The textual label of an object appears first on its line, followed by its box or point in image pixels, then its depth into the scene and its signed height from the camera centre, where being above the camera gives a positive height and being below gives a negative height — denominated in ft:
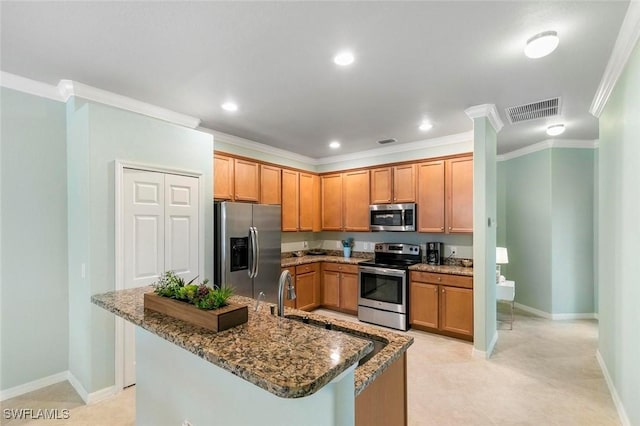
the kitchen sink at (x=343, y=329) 5.16 -2.19
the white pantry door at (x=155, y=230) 8.92 -0.57
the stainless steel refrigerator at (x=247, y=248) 11.27 -1.44
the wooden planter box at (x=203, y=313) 4.15 -1.51
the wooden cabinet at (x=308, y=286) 15.55 -4.02
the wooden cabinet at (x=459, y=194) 13.28 +0.77
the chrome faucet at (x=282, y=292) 5.28 -1.44
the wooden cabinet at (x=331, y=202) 17.67 +0.59
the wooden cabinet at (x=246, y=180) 13.71 +1.49
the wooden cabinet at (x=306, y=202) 17.24 +0.58
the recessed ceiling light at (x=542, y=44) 6.33 +3.61
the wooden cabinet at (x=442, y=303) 12.26 -3.98
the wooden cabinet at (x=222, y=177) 12.74 +1.51
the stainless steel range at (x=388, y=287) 13.70 -3.62
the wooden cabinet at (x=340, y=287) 15.77 -4.09
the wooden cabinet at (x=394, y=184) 14.96 +1.41
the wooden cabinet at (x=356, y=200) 16.53 +0.64
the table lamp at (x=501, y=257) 14.97 -2.33
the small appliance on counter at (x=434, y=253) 14.60 -2.06
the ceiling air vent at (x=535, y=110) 10.12 +3.62
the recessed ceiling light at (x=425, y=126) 12.19 +3.58
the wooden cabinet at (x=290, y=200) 16.17 +0.64
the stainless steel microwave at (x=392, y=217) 14.71 -0.29
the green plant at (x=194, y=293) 4.48 -1.33
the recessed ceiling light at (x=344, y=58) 7.17 +3.77
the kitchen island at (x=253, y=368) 3.04 -2.03
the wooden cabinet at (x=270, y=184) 15.01 +1.43
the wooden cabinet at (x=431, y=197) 14.02 +0.69
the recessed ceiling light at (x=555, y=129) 12.46 +3.47
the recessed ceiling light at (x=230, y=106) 10.30 +3.71
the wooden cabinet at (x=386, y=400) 4.20 -2.92
